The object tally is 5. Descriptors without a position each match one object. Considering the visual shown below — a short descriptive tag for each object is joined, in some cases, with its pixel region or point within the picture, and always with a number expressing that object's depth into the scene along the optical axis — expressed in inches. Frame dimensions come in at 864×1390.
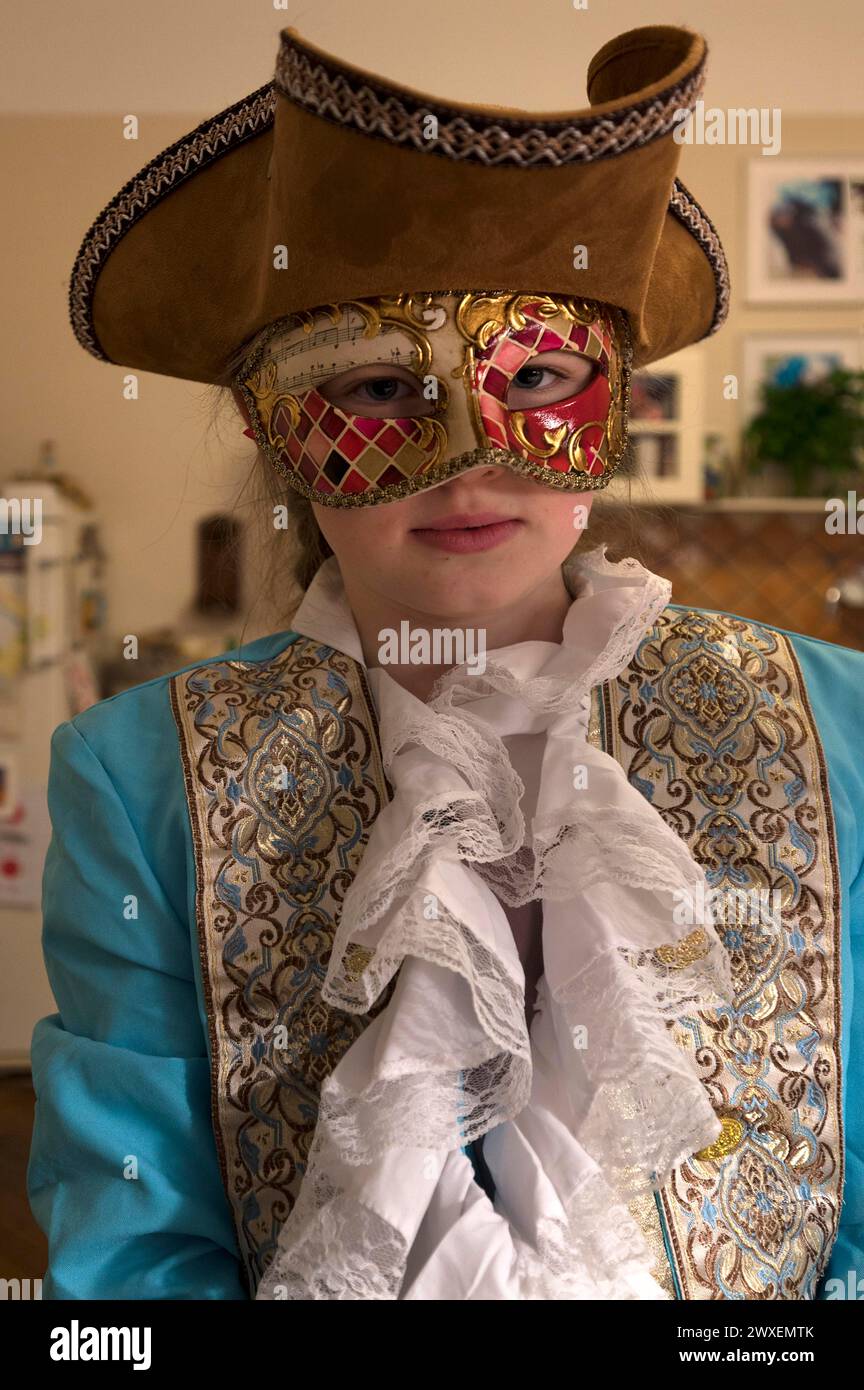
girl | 34.2
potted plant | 151.8
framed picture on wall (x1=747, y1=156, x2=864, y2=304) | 148.9
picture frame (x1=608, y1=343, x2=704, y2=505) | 153.3
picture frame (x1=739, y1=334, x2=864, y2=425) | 153.9
